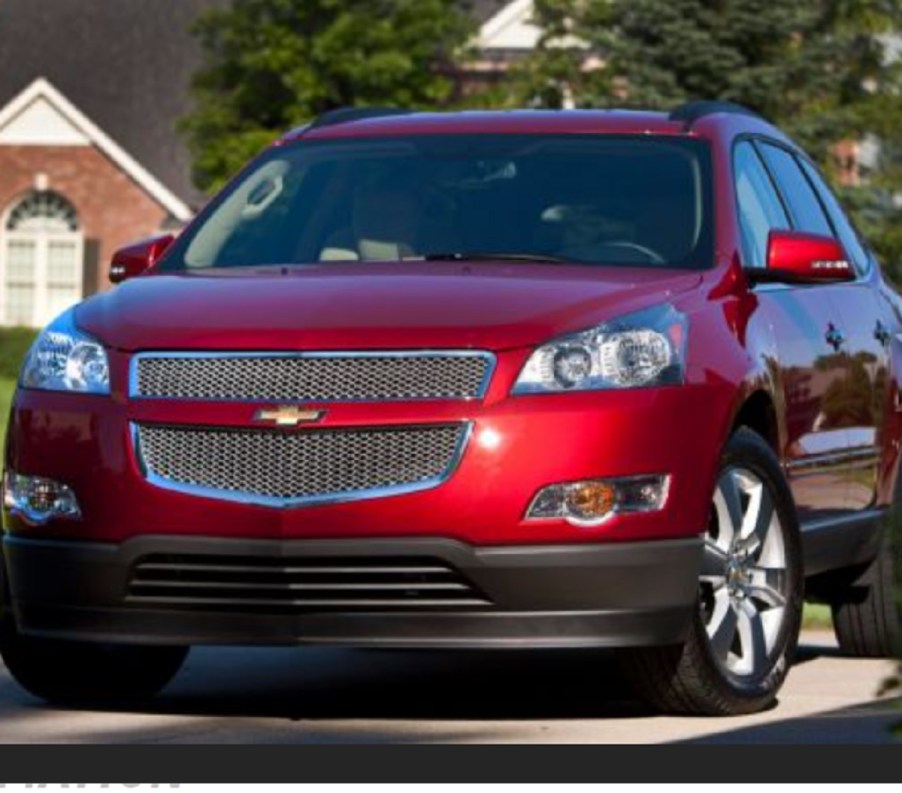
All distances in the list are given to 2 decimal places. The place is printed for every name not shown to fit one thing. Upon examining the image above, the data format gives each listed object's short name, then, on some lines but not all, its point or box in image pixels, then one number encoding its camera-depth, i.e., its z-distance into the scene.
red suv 8.73
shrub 57.72
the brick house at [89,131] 70.56
